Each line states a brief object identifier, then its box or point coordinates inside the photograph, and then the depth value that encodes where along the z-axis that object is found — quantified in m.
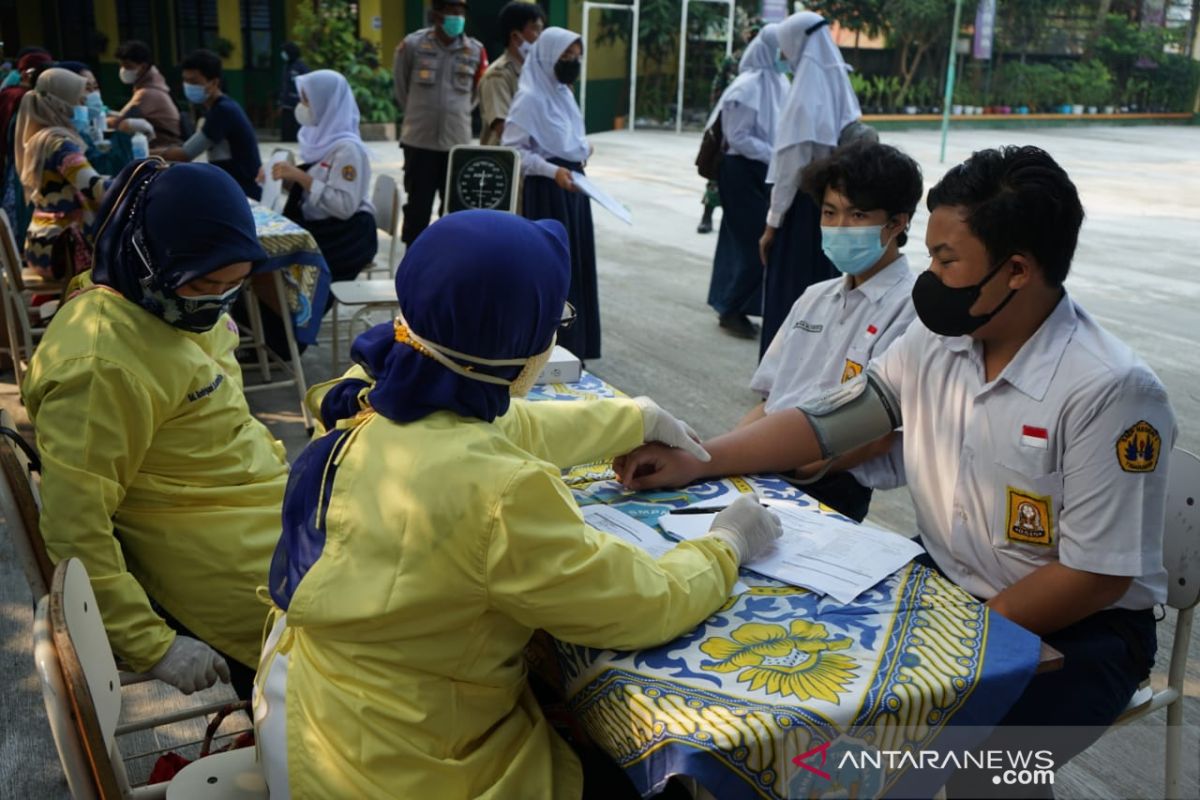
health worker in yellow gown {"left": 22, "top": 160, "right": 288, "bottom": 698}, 1.86
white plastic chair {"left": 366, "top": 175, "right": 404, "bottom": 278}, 5.43
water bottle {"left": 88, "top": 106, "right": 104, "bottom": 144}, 6.18
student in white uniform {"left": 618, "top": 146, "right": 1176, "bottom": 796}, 1.74
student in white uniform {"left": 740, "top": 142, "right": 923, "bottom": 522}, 2.68
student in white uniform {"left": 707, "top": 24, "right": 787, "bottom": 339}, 5.83
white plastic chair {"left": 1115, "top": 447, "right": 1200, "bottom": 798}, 1.92
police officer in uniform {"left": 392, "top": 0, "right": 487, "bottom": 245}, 6.73
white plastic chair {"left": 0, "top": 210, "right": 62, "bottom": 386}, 4.19
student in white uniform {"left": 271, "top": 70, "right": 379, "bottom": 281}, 5.11
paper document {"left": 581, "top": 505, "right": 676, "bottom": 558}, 1.73
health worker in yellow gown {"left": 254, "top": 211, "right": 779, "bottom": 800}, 1.34
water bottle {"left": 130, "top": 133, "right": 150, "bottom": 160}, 6.02
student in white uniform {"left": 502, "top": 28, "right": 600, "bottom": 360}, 5.13
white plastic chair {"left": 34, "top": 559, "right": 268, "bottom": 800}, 1.32
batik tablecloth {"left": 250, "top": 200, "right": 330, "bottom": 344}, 4.41
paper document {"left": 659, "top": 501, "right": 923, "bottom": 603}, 1.63
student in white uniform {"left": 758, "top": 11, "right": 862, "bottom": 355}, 5.03
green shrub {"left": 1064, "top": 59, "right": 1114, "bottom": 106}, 21.47
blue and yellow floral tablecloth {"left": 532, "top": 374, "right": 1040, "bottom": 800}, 1.29
